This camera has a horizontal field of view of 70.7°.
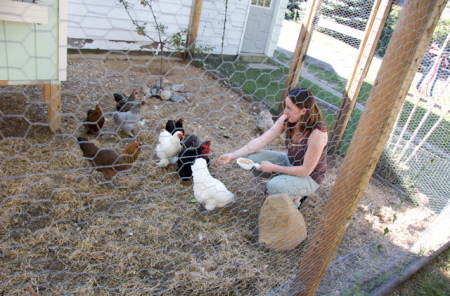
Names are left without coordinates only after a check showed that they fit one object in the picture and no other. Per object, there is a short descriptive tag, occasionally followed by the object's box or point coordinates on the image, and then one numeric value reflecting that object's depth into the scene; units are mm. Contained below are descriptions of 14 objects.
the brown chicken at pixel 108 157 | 2238
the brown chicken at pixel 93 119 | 2848
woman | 2045
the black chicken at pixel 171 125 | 2885
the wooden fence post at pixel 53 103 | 2632
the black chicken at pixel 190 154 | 2533
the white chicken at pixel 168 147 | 2643
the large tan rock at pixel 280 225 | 2164
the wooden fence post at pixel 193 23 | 4930
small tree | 3704
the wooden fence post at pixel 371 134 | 1280
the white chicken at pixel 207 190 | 2240
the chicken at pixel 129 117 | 3023
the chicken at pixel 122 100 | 3156
